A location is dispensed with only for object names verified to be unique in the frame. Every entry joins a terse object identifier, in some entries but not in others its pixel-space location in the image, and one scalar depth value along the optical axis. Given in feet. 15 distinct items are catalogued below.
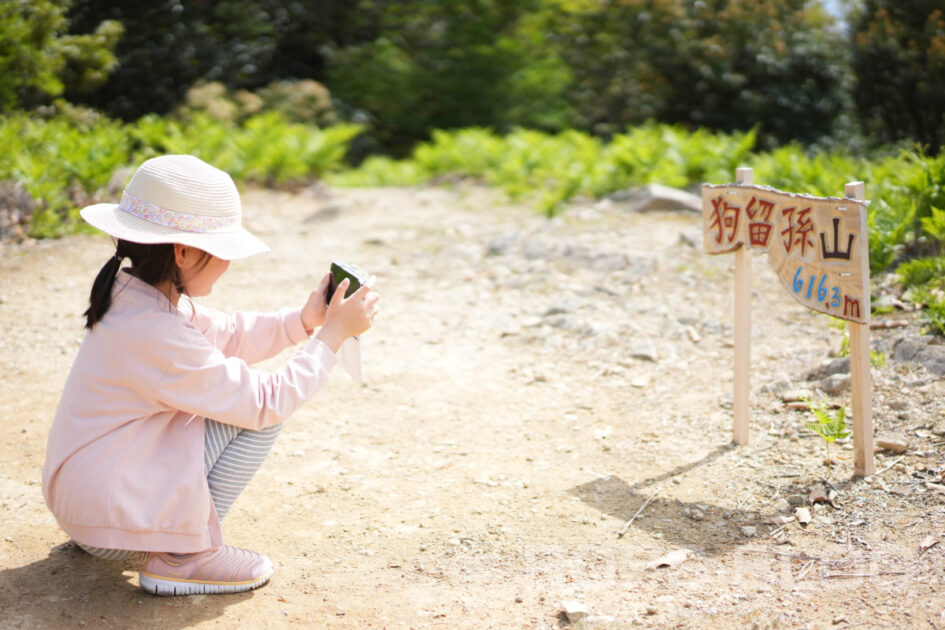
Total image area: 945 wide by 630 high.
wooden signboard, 9.48
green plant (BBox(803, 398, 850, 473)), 10.27
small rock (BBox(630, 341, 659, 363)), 15.07
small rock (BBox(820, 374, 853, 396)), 12.45
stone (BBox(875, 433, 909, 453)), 10.55
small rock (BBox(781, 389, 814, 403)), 12.54
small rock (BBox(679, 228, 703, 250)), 20.15
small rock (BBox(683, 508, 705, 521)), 9.87
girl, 7.33
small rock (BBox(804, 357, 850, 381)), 12.98
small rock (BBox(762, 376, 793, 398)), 13.01
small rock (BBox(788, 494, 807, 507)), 9.84
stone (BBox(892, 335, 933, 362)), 12.67
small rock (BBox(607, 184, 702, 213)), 22.74
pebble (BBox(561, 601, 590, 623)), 7.72
